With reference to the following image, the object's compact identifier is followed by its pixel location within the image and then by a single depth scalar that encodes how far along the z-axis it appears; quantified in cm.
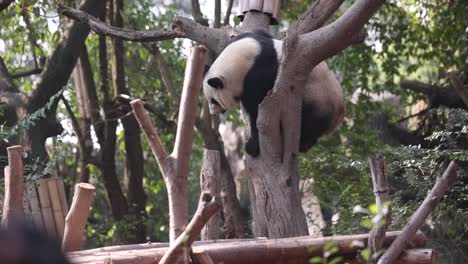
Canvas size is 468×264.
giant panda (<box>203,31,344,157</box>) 1269
